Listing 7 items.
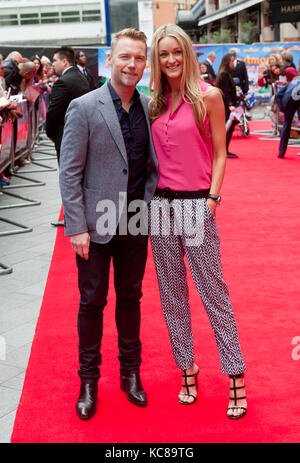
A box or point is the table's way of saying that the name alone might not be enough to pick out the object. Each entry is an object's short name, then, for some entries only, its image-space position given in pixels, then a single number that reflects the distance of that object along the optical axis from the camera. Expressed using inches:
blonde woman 112.4
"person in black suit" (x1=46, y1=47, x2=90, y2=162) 228.7
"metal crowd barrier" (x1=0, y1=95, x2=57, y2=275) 267.3
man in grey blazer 111.9
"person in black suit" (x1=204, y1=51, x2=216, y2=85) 633.0
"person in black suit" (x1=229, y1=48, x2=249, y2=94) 574.2
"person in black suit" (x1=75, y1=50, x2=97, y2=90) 378.3
